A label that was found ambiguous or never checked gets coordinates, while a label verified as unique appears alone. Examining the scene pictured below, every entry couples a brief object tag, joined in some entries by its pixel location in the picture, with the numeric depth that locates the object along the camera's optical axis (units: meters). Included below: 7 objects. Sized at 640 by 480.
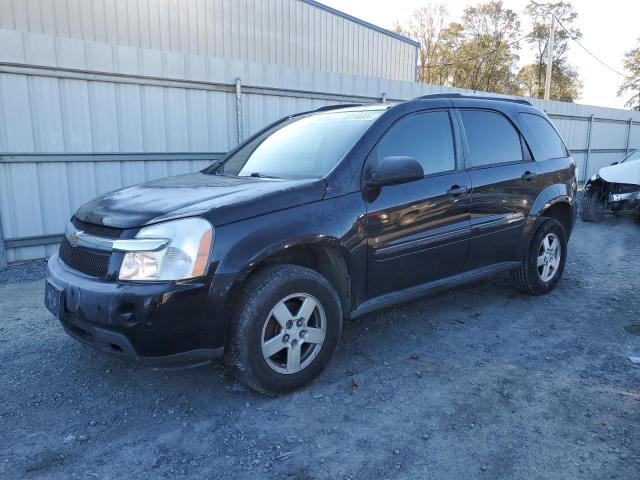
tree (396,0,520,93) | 39.56
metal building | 5.82
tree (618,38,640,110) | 41.78
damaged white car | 9.25
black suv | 2.65
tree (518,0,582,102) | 40.03
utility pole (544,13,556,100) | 24.92
